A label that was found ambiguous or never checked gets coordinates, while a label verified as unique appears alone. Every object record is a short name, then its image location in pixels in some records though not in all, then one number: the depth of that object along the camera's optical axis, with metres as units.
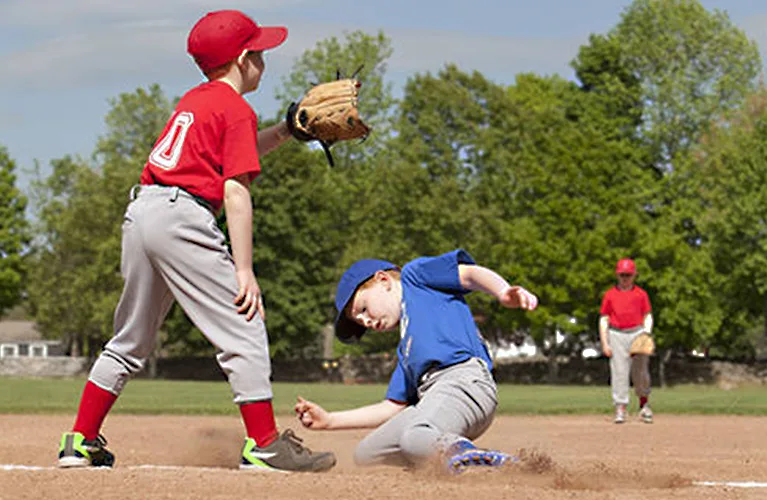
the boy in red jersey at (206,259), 5.74
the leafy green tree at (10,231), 55.41
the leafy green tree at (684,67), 52.94
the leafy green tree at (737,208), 43.88
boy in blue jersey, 5.81
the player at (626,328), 14.36
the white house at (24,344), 88.56
